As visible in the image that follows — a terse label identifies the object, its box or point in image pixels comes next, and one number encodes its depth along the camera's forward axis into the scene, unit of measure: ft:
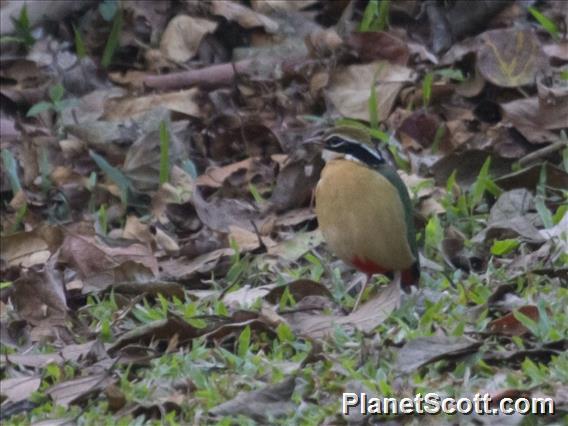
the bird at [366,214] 40.78
